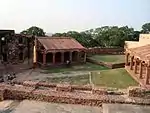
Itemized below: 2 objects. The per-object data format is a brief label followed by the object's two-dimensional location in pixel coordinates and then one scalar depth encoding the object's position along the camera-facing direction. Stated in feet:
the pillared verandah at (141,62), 36.78
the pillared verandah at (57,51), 54.17
